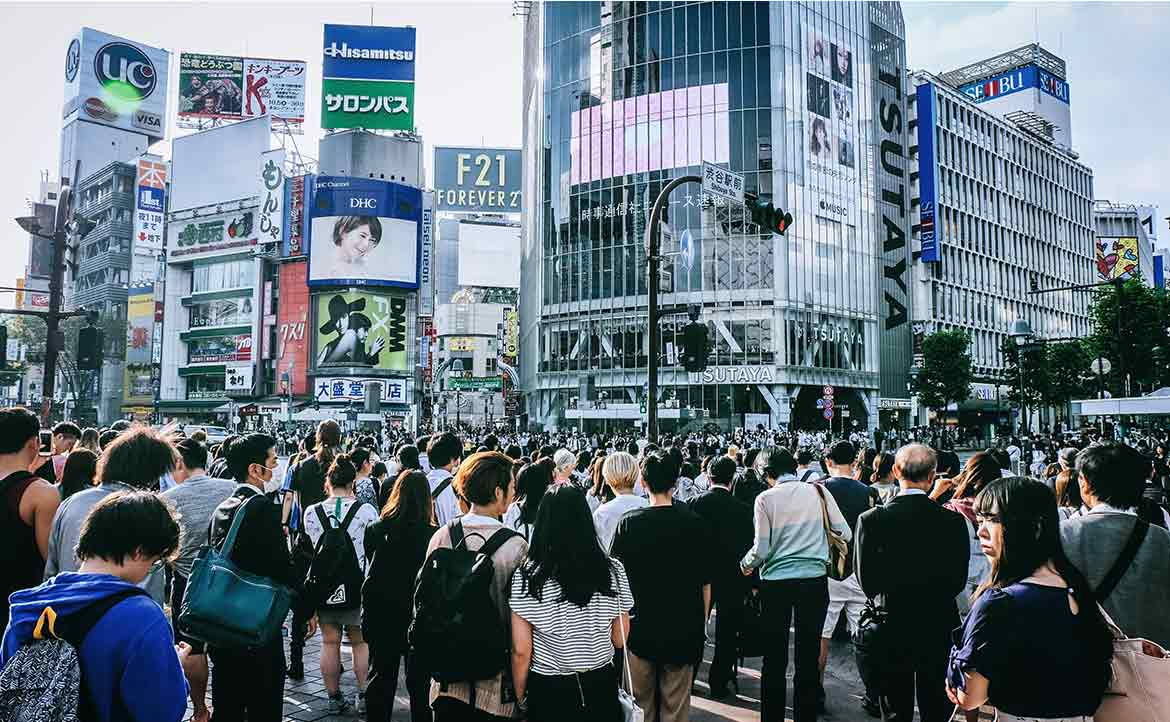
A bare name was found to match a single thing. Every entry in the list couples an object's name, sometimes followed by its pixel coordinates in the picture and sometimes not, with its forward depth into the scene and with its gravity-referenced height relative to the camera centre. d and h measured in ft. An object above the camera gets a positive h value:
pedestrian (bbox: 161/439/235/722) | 16.28 -2.68
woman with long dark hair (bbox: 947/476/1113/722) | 8.75 -2.69
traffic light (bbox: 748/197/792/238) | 33.78 +8.48
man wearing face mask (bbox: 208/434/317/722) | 14.43 -4.97
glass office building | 165.99 +46.48
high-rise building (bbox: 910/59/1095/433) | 205.57 +55.42
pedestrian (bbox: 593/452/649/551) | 18.15 -2.15
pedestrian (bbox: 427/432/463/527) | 20.88 -2.15
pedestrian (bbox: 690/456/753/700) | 21.33 -4.67
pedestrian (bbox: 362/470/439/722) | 15.92 -3.87
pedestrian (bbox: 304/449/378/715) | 19.34 -5.41
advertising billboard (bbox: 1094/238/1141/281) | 287.48 +57.58
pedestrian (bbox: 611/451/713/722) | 14.49 -3.89
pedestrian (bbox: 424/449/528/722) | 11.54 -2.37
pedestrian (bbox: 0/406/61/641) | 12.91 -1.94
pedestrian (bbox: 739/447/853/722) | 18.13 -4.06
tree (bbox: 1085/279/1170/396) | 105.91 +11.44
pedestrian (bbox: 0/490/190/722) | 7.14 -2.28
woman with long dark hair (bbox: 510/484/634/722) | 11.32 -3.32
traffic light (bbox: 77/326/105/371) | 45.44 +2.99
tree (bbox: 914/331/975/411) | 174.09 +7.77
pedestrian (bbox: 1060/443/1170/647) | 11.62 -2.32
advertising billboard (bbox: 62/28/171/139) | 276.62 +120.23
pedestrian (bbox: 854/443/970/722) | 15.56 -3.75
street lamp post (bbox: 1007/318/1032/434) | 75.31 +7.52
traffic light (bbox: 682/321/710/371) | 35.01 +2.70
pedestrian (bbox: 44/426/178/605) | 13.17 -1.52
